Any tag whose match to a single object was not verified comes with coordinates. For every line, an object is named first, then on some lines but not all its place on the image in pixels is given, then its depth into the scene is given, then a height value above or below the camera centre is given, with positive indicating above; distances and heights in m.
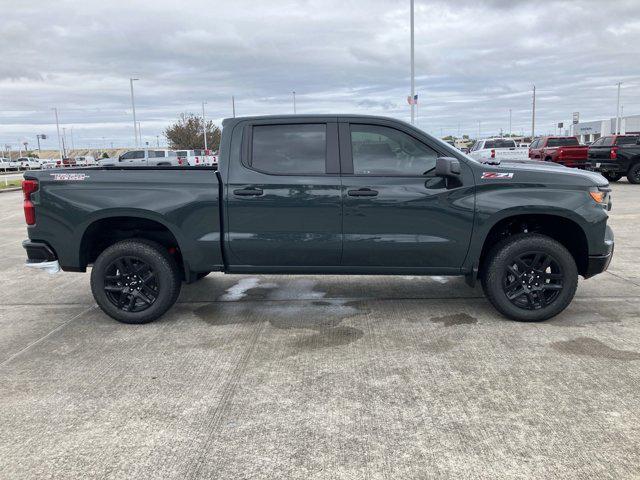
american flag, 27.36 +1.66
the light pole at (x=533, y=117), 77.50 +1.81
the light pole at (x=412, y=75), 27.27 +2.87
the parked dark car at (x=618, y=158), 19.52 -1.07
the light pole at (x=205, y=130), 71.19 +1.37
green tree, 74.94 +1.01
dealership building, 79.94 +0.06
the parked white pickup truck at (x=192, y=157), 37.12 -1.07
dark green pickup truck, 4.89 -0.66
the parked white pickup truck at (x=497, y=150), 23.91 -0.84
